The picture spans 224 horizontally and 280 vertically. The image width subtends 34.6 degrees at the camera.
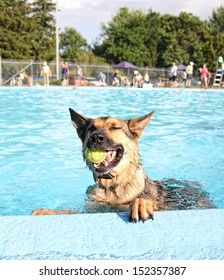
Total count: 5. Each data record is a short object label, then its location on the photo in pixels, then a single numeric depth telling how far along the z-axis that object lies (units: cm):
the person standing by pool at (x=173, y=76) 2849
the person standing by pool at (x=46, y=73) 2585
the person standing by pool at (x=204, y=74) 2798
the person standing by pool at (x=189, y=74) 2815
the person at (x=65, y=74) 2722
